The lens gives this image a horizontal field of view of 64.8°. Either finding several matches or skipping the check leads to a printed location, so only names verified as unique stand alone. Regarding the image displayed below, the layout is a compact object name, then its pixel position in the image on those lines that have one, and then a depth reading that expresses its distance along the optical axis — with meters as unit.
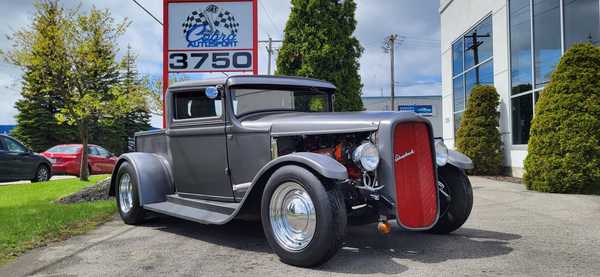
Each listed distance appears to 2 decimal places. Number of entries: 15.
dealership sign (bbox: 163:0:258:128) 8.63
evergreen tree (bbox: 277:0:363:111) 13.34
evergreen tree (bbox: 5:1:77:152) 10.54
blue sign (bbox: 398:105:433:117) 42.84
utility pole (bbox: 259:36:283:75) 29.08
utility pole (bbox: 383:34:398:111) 37.19
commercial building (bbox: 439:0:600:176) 9.56
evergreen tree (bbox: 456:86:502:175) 11.65
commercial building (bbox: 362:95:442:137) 46.98
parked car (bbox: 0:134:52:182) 11.87
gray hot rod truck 3.71
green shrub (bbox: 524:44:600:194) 7.91
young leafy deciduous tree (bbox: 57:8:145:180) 10.83
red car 15.38
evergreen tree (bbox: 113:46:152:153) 32.19
